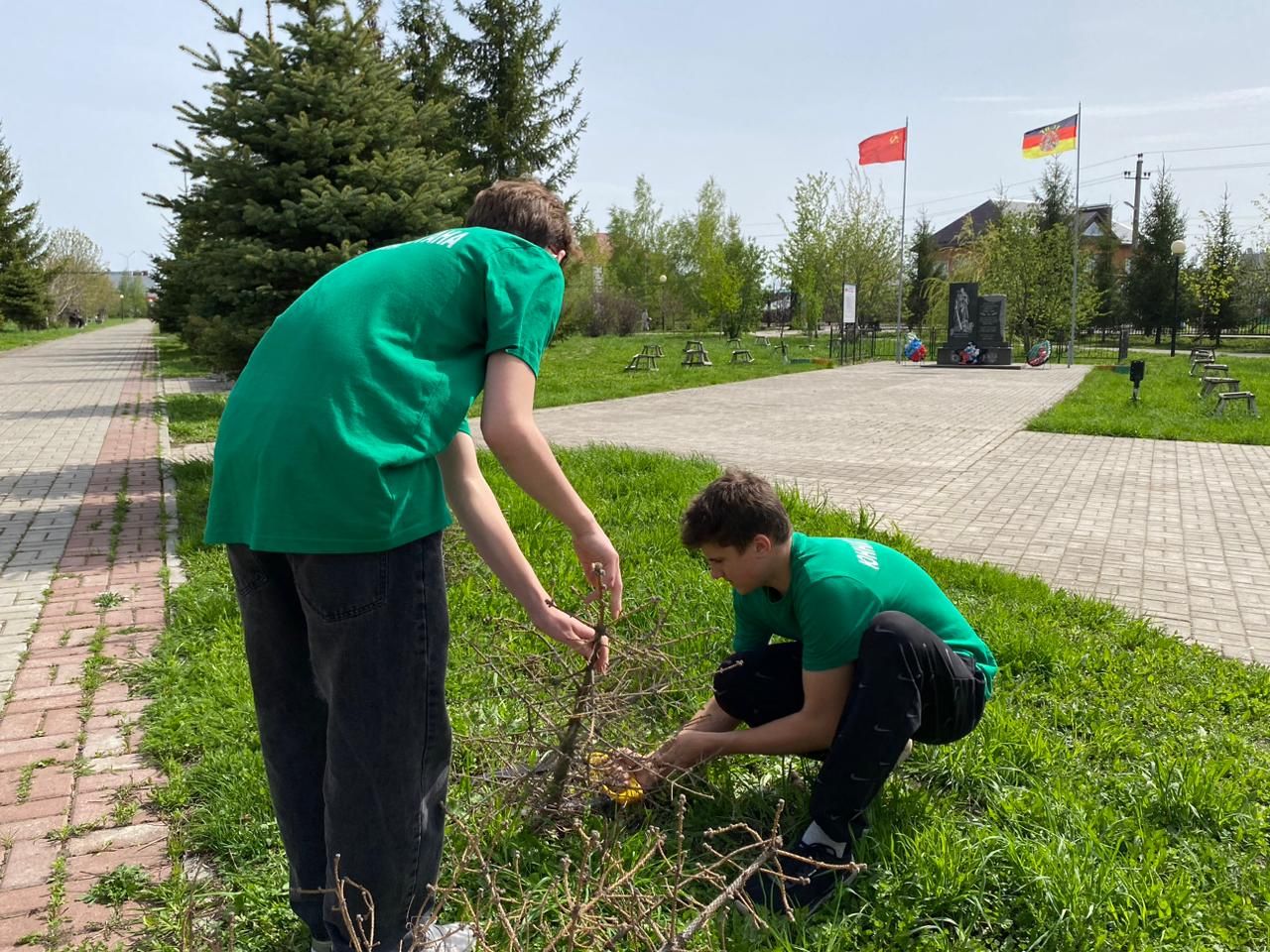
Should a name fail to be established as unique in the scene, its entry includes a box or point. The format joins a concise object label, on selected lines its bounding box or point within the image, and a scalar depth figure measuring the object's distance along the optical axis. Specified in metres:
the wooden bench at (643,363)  23.73
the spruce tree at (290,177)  6.93
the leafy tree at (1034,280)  31.70
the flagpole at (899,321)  31.20
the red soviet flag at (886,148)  31.34
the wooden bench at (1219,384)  14.35
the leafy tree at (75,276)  62.84
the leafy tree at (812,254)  36.04
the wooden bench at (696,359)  25.61
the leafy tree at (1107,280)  42.41
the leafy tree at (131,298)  119.12
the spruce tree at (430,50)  23.23
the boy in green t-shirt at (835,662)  2.29
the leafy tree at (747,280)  45.94
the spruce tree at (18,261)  38.69
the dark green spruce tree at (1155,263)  40.00
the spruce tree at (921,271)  45.72
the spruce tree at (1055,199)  41.16
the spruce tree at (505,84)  24.55
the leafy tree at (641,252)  55.91
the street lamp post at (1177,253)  28.28
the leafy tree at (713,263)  44.00
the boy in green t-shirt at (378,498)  1.67
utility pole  41.62
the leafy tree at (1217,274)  31.73
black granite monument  28.00
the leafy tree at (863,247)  36.06
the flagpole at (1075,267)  28.00
